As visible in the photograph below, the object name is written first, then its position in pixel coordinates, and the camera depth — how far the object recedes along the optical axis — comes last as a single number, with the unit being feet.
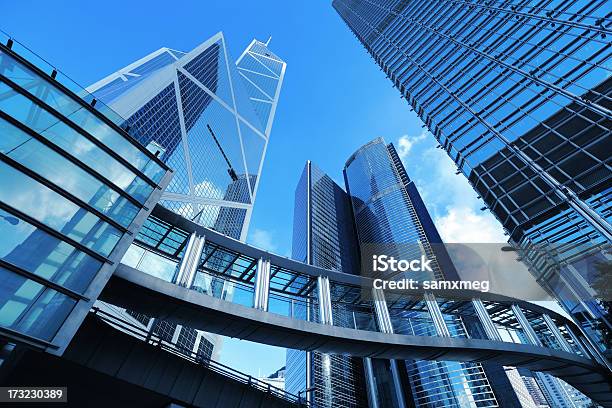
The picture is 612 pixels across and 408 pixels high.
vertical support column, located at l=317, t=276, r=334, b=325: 56.85
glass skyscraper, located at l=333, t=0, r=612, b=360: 72.84
